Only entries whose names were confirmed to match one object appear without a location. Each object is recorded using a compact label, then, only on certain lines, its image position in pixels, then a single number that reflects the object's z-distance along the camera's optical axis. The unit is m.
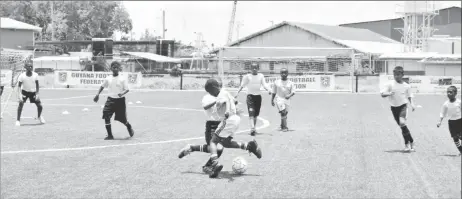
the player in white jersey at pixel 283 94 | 16.60
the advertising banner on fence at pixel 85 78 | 45.81
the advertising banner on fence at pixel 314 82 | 41.94
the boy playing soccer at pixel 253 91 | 15.77
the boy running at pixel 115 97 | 14.68
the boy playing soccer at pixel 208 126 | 9.02
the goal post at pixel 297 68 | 42.06
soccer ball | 9.48
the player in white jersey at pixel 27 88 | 18.22
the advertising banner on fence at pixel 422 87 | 36.92
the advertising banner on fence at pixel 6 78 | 22.20
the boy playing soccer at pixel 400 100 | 11.77
